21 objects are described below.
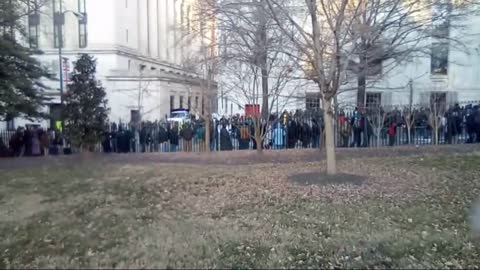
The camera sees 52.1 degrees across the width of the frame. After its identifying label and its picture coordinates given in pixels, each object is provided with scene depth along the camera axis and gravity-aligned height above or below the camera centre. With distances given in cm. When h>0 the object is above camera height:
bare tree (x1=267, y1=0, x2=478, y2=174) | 1015 +209
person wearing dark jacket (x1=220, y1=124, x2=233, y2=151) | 2131 -59
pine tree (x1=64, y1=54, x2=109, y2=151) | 2122 +81
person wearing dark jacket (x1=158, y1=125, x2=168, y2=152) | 2286 -51
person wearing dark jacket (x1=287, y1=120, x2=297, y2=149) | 2089 -39
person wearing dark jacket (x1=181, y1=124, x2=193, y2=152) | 2180 -45
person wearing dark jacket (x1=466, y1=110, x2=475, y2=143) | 1942 -11
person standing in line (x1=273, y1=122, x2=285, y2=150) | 2089 -47
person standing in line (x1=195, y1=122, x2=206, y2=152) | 2150 -41
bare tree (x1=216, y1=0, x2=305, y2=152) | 1232 +218
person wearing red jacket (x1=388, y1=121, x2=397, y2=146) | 2073 -34
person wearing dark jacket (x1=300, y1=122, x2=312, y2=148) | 2095 -39
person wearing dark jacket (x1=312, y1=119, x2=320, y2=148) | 2091 -40
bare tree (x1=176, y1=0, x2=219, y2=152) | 1897 +265
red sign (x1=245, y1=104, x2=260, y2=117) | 1784 +63
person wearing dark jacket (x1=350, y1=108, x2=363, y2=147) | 2070 -7
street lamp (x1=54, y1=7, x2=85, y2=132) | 4262 +973
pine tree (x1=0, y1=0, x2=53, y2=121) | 1758 +225
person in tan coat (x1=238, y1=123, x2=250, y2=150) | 2099 -51
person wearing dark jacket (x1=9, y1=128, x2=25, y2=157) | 2147 -73
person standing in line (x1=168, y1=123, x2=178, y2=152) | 2275 -51
